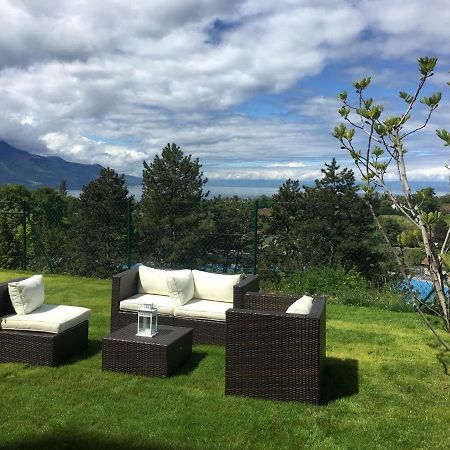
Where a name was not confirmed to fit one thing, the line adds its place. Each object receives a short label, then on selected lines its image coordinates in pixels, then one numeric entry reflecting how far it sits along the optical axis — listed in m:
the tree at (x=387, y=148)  2.39
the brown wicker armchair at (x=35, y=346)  4.23
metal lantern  4.29
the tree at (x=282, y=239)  8.70
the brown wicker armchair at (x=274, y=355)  3.54
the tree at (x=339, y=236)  8.50
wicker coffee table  4.04
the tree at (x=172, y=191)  18.12
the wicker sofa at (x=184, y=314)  4.97
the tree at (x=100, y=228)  12.55
